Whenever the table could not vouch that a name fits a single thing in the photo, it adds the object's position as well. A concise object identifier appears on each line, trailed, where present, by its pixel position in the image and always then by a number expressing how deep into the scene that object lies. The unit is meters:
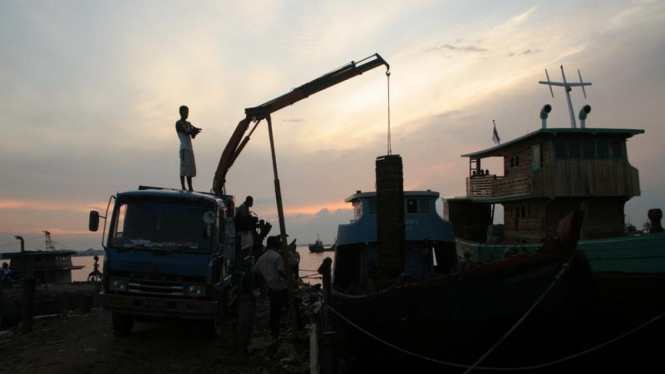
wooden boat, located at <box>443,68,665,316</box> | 19.75
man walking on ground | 10.12
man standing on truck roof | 12.97
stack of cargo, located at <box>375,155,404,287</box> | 10.24
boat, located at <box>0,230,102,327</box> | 21.33
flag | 29.78
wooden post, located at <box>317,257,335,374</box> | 6.18
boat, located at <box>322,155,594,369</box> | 6.93
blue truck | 9.32
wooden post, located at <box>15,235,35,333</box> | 13.27
